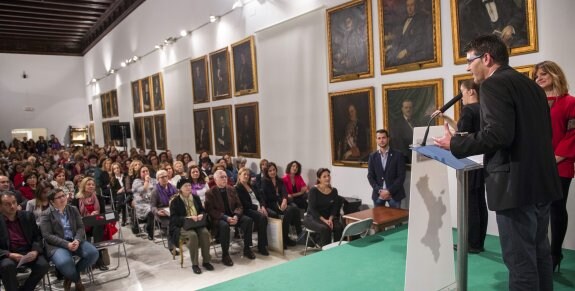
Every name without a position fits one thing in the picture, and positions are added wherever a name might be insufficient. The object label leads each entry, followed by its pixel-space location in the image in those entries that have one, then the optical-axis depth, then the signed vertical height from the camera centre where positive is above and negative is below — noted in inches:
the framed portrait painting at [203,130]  484.7 -2.0
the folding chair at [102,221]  238.7 -50.7
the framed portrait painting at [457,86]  221.7 +14.8
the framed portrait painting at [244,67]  393.7 +57.7
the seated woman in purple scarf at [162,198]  286.0 -47.2
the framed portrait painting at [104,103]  882.1 +65.4
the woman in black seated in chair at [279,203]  285.4 -57.4
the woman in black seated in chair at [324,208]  252.2 -54.5
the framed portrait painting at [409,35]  237.1 +49.0
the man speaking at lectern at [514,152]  87.3 -8.9
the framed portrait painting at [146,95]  641.0 +57.1
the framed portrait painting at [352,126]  282.8 -4.3
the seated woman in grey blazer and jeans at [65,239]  209.6 -54.1
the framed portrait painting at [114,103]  814.1 +60.5
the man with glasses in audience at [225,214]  259.1 -56.1
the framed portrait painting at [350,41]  277.6 +54.9
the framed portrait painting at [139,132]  690.2 +0.0
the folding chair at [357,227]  190.5 -50.4
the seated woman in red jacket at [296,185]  320.2 -48.9
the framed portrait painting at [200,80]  474.9 +57.2
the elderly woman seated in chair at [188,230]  248.1 -61.3
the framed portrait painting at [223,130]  444.4 -2.7
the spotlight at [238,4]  394.6 +115.6
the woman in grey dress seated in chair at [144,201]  317.4 -53.3
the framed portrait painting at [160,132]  601.4 -1.8
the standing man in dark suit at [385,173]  248.8 -33.5
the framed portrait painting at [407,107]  240.5 +6.0
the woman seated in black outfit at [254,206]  270.5 -55.9
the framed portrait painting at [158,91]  591.8 +57.2
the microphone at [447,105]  98.6 +2.1
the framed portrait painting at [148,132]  646.5 -1.0
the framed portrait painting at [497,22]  195.0 +44.6
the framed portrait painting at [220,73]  434.0 +57.9
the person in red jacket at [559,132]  142.4 -8.7
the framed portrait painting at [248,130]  403.2 -4.1
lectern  95.8 -19.2
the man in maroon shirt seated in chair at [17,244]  197.0 -53.1
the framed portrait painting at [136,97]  682.2 +59.4
